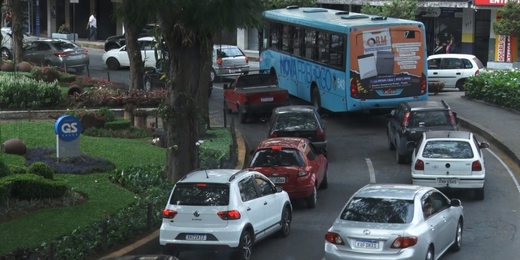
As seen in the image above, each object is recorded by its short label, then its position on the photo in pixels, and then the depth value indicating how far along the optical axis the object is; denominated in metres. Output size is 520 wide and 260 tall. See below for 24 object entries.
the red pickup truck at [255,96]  30.89
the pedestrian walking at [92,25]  61.15
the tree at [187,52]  18.15
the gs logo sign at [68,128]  20.73
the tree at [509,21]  43.47
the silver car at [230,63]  41.00
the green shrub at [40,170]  18.31
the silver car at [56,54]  43.12
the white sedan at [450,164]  19.89
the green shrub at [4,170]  17.52
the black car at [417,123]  23.91
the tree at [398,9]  47.03
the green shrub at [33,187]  17.42
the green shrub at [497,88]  32.31
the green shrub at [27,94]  29.77
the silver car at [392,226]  13.79
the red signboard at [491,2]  45.12
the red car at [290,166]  19.38
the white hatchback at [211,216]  15.08
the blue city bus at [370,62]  27.97
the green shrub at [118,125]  26.30
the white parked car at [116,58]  46.25
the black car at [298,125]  24.39
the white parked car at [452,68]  38.31
